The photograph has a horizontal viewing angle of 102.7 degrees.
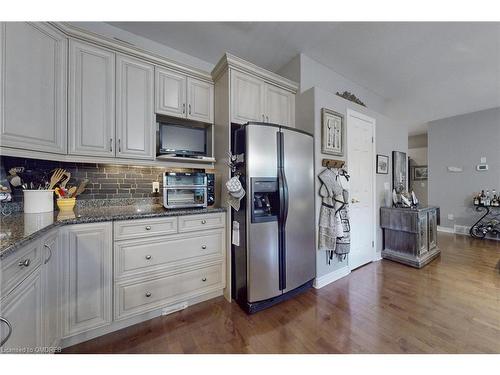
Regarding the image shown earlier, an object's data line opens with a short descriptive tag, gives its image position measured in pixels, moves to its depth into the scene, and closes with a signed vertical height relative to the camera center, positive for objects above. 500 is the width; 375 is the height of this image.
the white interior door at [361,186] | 2.78 +0.03
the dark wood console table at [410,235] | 2.86 -0.71
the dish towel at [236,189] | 1.82 +0.00
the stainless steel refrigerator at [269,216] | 1.84 -0.27
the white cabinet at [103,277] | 0.97 -0.63
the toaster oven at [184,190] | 1.92 -0.01
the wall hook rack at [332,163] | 2.38 +0.31
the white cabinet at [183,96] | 2.04 +1.00
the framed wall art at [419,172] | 6.79 +0.55
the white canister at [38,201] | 1.58 -0.09
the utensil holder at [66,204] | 1.75 -0.13
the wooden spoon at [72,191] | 1.82 -0.02
